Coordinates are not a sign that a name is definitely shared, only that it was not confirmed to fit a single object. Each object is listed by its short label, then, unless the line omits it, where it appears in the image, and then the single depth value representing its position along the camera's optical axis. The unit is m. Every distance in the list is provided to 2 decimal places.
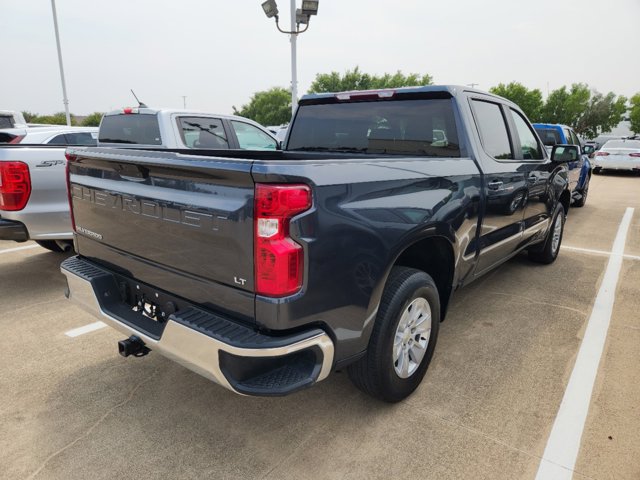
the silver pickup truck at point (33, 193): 4.43
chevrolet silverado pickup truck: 1.88
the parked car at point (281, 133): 15.80
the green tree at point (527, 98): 64.62
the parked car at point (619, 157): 17.23
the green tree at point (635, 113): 70.00
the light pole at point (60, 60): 22.41
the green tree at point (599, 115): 65.69
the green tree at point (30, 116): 50.56
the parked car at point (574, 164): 9.13
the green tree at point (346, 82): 59.88
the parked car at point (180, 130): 5.76
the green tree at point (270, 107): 81.16
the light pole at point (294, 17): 10.86
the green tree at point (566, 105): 64.56
